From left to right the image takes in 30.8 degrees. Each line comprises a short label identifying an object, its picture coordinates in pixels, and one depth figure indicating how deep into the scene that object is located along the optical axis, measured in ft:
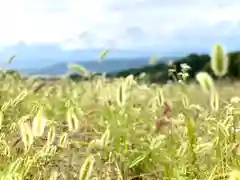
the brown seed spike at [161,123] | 5.11
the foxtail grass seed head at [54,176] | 4.75
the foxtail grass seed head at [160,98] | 5.73
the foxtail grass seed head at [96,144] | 4.97
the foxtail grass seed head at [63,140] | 5.27
